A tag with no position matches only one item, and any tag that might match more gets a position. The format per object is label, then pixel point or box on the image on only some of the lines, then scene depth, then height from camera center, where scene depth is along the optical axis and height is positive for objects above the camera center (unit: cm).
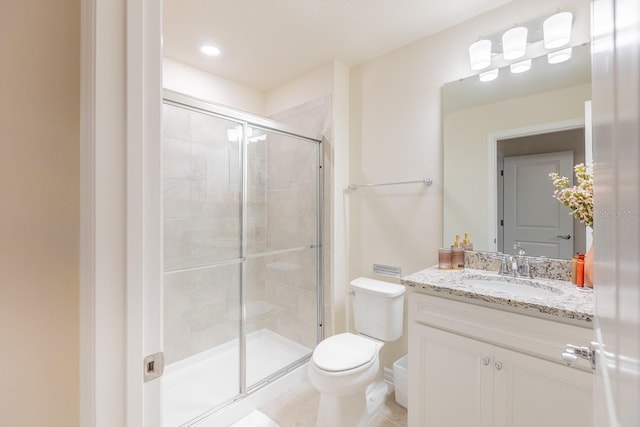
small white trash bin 183 -108
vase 125 -25
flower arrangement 130 +8
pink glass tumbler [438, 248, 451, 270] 173 -27
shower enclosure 210 -31
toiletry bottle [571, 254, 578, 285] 135 -26
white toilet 152 -80
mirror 145 +43
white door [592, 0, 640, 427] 30 +1
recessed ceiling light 207 +122
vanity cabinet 105 -64
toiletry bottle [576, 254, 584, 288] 131 -27
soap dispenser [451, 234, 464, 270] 172 -27
